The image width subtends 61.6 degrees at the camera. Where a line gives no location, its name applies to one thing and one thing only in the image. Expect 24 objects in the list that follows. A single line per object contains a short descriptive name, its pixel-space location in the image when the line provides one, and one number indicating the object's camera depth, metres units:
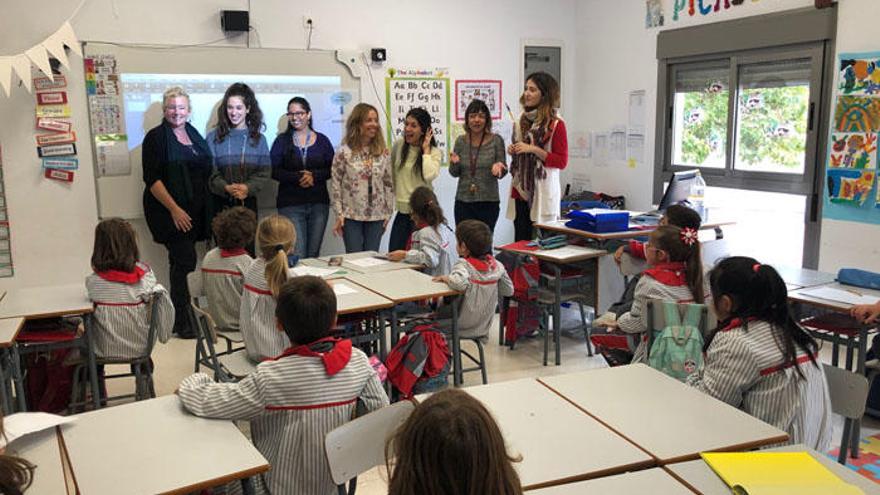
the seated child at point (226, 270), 3.87
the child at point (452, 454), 1.25
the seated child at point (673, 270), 3.43
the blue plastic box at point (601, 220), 4.87
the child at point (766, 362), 2.23
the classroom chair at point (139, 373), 3.55
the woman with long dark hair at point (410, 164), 5.36
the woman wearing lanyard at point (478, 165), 5.35
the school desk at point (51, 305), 3.34
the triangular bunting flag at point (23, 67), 4.79
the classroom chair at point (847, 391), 2.32
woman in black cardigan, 5.19
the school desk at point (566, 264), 4.61
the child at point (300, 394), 2.12
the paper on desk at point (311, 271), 4.04
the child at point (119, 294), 3.47
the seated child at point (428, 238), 4.36
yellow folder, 1.67
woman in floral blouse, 5.27
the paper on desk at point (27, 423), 1.94
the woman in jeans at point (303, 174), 5.64
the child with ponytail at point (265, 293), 3.26
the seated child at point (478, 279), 3.92
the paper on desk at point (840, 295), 3.41
